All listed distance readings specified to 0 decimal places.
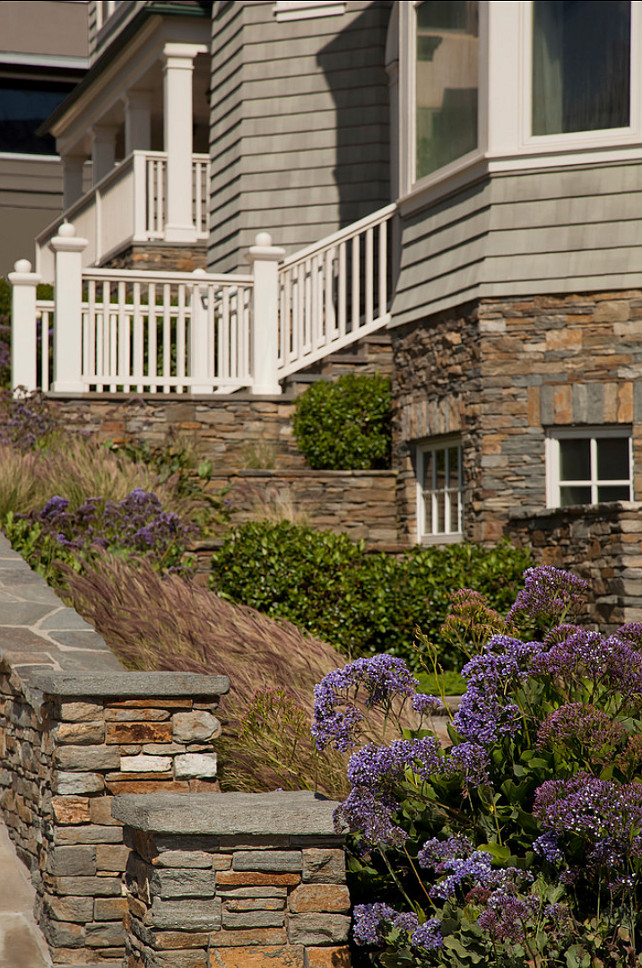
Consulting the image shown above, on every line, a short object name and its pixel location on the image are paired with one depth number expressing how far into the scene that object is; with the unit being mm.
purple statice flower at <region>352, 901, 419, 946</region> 7207
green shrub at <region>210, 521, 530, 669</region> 16016
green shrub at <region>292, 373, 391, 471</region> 20250
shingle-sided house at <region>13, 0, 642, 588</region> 17531
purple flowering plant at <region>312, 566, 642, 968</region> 6762
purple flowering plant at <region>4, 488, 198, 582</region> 14477
